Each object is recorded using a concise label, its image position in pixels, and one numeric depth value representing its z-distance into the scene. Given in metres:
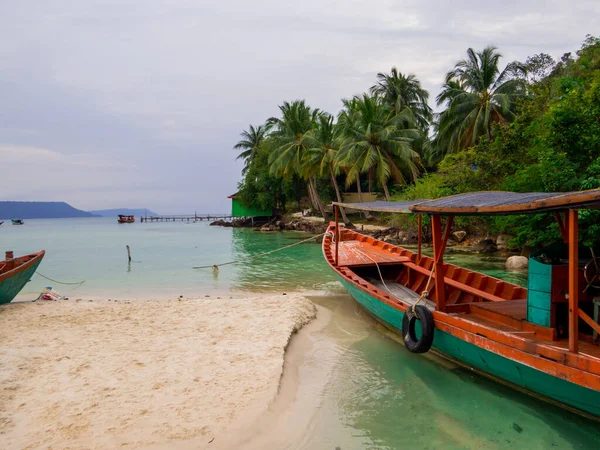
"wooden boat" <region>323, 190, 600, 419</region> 3.79
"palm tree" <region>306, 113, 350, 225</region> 28.94
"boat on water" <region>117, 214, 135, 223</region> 81.06
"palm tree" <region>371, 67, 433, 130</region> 32.19
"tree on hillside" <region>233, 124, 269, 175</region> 46.15
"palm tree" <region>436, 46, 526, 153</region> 23.23
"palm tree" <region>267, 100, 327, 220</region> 31.59
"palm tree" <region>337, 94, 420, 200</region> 25.00
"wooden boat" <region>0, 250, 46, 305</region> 9.27
